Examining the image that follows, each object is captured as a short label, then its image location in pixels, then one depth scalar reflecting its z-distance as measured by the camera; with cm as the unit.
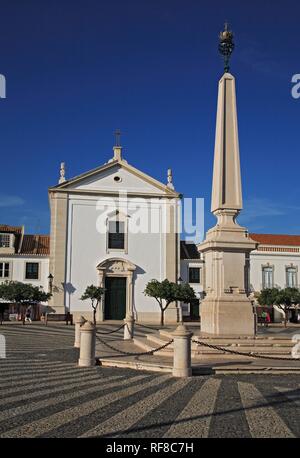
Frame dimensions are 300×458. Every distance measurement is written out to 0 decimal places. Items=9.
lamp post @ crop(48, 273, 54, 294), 3403
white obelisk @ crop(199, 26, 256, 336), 1307
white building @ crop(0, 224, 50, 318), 3631
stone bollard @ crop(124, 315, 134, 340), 1809
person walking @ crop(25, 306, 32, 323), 3204
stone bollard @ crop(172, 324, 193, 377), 964
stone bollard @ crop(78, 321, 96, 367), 1140
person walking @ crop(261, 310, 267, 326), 3127
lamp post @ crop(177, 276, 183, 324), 3569
